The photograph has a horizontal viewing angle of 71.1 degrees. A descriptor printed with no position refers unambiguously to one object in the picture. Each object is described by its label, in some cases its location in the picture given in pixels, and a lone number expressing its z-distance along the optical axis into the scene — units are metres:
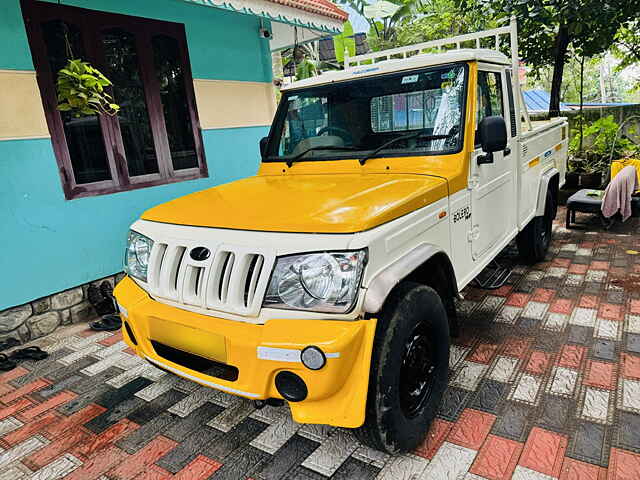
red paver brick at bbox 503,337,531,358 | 3.22
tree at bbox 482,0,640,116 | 6.17
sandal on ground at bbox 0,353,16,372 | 3.65
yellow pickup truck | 1.91
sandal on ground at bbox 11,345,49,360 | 3.82
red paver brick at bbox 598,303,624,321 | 3.64
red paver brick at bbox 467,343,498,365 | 3.16
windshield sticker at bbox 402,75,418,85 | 3.02
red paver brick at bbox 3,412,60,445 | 2.75
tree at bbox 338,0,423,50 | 11.64
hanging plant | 3.90
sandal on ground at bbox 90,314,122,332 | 4.28
